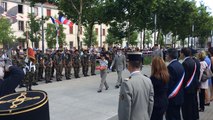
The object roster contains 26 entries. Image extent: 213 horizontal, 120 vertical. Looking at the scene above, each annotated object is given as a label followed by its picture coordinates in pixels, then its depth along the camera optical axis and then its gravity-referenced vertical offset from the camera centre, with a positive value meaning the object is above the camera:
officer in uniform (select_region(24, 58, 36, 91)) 7.81 -0.93
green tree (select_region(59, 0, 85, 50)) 13.59 +3.43
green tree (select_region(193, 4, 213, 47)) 29.03 +4.46
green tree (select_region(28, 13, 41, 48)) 25.70 +3.21
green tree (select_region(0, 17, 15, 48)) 25.42 +2.98
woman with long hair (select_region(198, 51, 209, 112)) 5.29 -0.99
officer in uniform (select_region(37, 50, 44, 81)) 9.52 -0.66
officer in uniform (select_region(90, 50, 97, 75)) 11.43 -0.59
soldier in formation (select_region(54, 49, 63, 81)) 9.68 -0.62
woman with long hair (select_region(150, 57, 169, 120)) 2.98 -0.55
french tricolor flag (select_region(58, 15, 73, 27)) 14.64 +2.49
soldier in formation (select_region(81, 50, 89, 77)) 11.02 -0.69
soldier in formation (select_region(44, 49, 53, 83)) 9.27 -0.69
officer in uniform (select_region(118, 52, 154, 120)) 2.32 -0.56
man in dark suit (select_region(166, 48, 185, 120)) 3.55 -0.65
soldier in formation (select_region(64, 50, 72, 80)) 10.16 -0.65
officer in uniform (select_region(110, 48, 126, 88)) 8.18 -0.51
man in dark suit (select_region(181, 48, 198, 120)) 4.32 -0.85
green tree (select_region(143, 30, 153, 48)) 46.49 +3.17
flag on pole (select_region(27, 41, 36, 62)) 4.93 -0.03
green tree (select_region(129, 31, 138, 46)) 40.57 +2.56
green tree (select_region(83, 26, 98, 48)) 37.07 +2.81
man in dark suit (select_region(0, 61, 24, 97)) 2.22 -0.33
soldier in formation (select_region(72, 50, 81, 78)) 10.50 -0.66
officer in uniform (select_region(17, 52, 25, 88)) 8.37 -0.42
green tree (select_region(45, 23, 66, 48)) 31.40 +2.88
